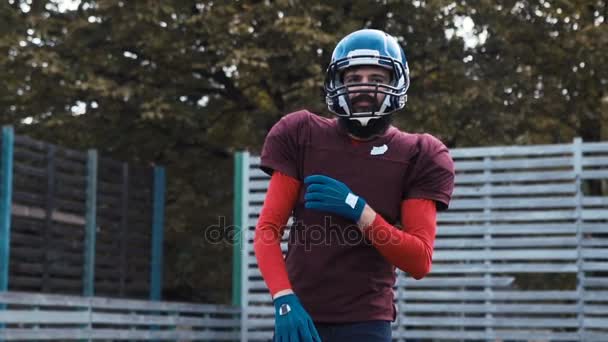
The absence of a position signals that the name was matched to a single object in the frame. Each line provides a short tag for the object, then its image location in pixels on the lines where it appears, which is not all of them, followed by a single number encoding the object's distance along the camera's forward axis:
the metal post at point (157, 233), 15.02
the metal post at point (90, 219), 13.30
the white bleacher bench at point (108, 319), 9.54
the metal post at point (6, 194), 11.13
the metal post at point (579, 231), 12.15
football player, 3.96
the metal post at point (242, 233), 13.65
